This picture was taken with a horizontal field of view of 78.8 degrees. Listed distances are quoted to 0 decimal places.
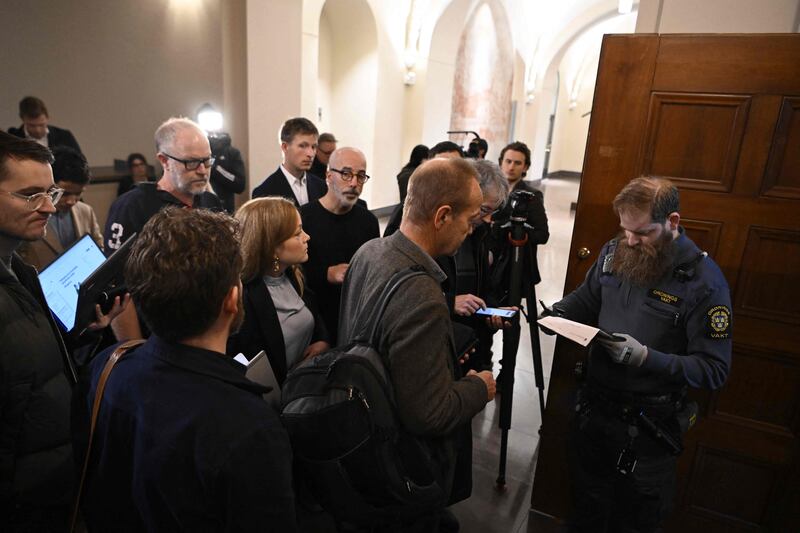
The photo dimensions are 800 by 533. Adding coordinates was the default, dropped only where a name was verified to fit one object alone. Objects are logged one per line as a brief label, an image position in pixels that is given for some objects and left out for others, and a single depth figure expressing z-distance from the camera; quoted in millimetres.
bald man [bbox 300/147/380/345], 2584
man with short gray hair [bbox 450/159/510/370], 2418
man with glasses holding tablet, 1279
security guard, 1793
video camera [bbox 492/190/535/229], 2453
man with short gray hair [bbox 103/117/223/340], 2312
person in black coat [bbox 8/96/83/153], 4133
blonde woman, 1815
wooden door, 1928
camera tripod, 2439
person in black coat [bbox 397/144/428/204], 4320
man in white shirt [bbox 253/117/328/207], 3295
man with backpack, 1289
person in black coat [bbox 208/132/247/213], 4445
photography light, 4754
